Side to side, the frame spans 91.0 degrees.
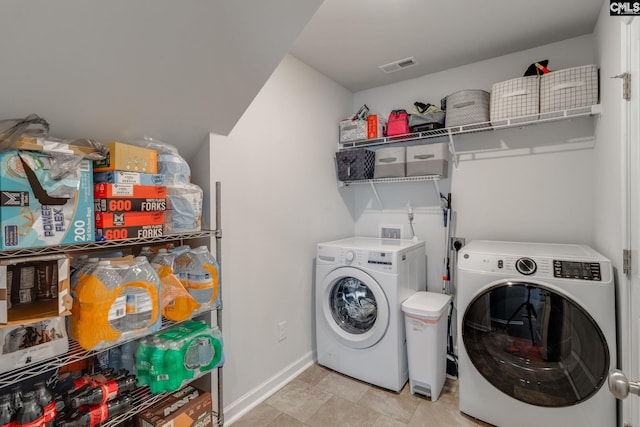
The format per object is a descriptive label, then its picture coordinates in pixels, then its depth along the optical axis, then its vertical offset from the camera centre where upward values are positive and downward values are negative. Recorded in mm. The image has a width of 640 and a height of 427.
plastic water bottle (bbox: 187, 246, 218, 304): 1542 -317
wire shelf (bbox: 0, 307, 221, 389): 1007 -509
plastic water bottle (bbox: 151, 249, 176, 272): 1514 -212
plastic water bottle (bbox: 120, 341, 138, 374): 1492 -671
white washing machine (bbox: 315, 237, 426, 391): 2119 -680
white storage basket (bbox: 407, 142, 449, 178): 2453 +408
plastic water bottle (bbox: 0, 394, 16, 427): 1034 -649
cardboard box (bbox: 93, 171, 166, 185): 1267 +160
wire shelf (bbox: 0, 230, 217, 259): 1028 -110
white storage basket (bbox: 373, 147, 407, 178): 2594 +414
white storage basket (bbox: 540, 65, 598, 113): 1882 +740
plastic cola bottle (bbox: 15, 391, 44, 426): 1043 -659
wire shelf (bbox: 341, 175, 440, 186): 2488 +272
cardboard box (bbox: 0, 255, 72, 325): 1046 -272
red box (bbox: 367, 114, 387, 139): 2713 +745
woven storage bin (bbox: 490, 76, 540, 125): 2043 +738
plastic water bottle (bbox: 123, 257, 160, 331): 1250 -336
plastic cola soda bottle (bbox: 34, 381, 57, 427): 1102 -661
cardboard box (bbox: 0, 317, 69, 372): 1025 -429
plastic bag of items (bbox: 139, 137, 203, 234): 1505 +111
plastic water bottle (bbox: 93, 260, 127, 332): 1193 -308
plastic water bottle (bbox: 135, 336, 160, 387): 1389 -642
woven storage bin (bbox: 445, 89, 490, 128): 2240 +744
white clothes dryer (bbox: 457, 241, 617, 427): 1507 -661
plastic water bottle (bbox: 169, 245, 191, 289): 1548 -242
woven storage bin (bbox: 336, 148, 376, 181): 2711 +426
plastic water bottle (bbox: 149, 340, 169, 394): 1364 -688
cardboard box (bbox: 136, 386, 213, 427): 1443 -936
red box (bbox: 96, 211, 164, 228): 1235 -12
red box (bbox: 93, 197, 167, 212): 1239 +46
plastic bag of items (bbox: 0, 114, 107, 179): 1029 +256
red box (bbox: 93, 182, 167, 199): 1243 +105
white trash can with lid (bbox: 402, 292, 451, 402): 2041 -888
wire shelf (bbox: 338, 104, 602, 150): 1951 +606
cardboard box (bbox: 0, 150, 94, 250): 1015 +35
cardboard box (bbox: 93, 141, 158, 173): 1265 +236
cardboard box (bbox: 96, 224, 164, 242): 1233 -69
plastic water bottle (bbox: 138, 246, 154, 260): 1517 -177
